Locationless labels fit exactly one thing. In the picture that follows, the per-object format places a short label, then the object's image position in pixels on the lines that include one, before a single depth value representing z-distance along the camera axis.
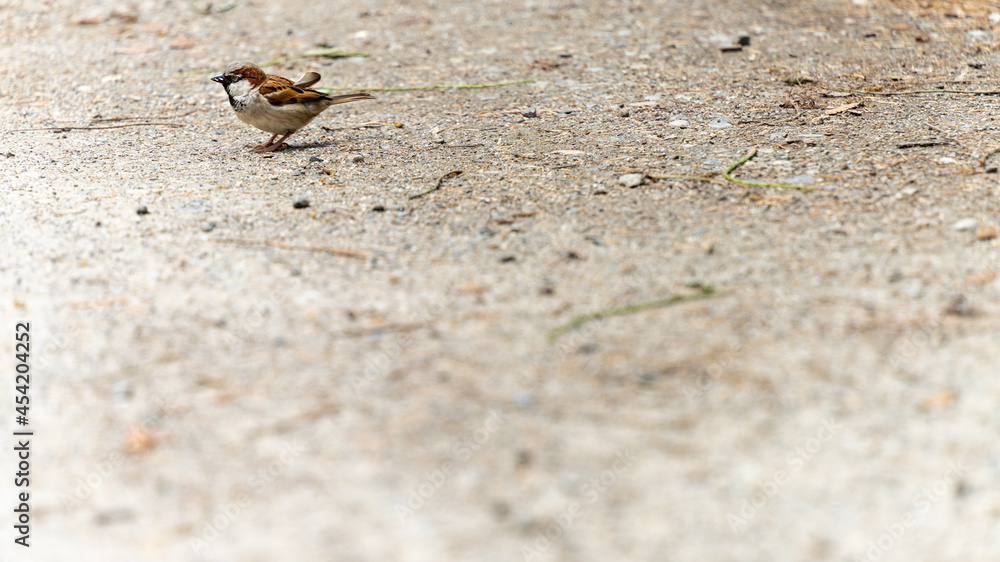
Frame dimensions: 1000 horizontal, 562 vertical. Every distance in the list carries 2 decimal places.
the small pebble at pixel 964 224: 7.23
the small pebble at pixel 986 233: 7.08
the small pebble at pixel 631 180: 8.65
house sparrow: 10.32
